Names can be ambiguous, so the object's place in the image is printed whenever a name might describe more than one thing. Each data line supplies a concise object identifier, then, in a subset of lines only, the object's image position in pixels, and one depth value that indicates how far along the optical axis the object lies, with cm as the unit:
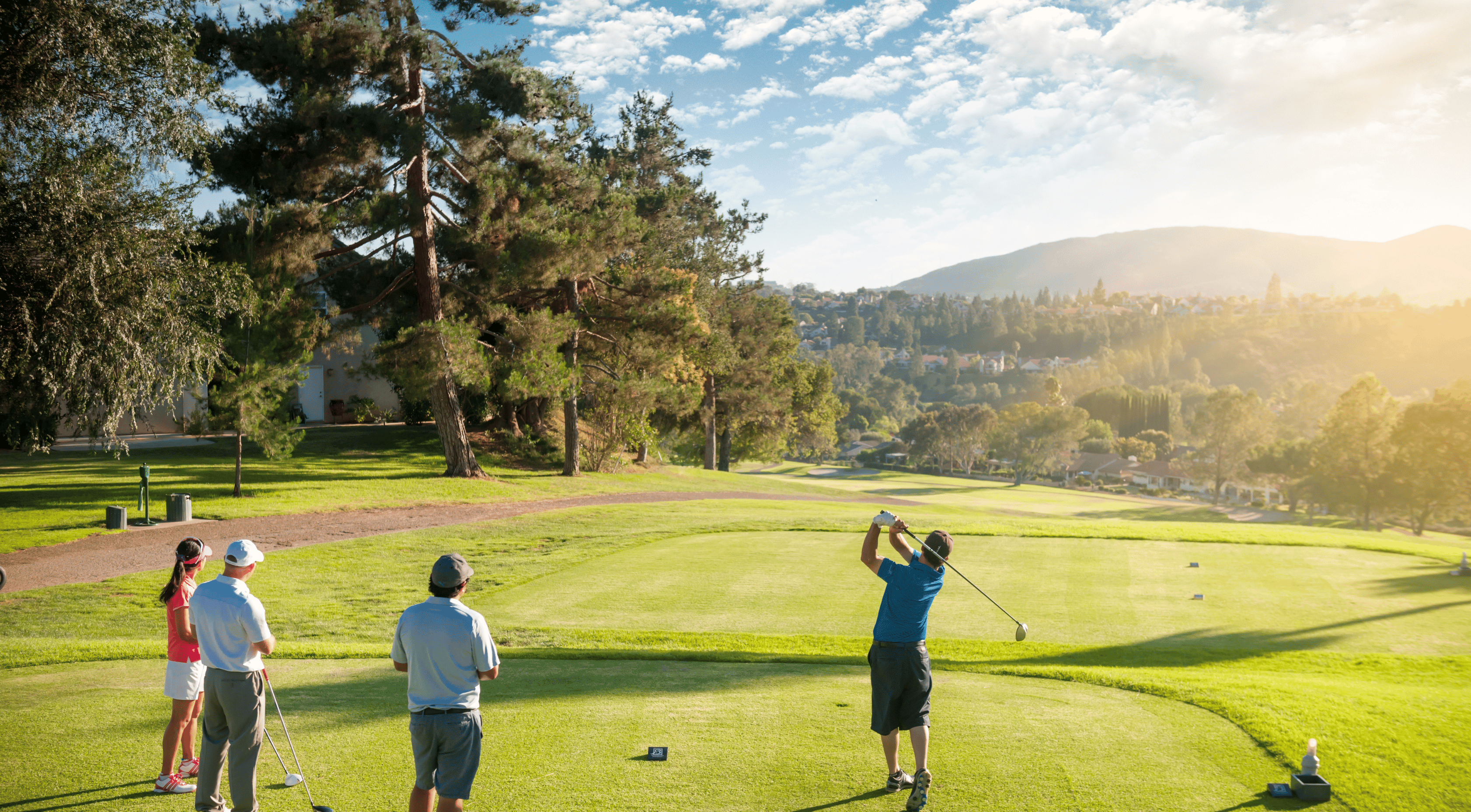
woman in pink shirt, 533
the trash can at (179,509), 1920
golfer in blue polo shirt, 541
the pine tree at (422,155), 2339
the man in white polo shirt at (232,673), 471
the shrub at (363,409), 4375
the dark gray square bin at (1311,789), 524
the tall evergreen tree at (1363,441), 5262
